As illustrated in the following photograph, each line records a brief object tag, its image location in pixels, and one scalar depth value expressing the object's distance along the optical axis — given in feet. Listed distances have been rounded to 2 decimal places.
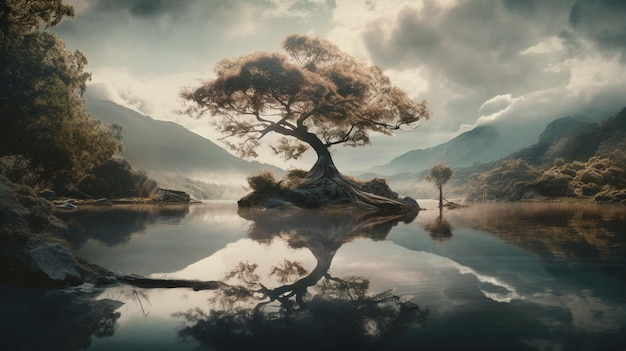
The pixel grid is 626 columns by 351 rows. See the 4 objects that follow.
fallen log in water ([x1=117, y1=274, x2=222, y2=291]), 22.79
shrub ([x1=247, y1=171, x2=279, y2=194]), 134.82
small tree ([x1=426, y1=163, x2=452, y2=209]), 207.10
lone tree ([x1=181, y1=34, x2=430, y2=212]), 109.09
